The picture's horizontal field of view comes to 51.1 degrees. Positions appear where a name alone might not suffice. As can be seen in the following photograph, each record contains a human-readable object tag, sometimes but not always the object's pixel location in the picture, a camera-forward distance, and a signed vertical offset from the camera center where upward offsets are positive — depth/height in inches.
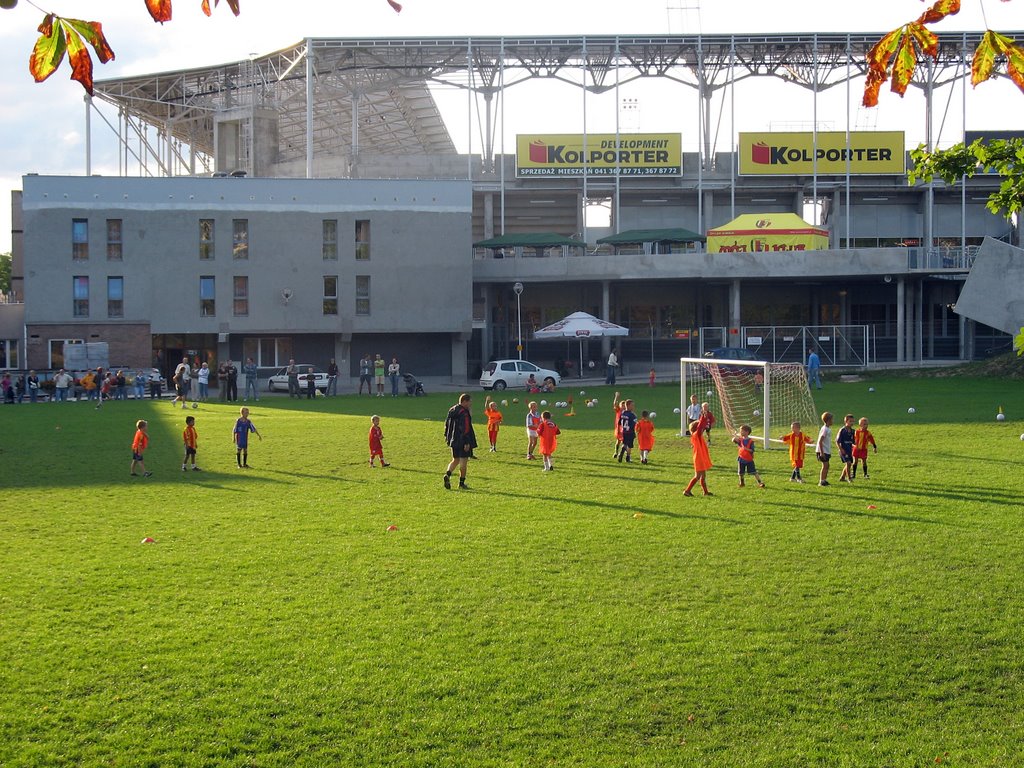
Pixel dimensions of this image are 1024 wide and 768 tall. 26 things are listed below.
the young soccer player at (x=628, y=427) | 868.6 -43.6
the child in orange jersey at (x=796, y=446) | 722.2 -49.8
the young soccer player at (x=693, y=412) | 943.7 -34.9
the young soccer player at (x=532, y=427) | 895.1 -44.7
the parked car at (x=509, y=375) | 1847.9 -2.2
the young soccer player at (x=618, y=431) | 874.1 -47.6
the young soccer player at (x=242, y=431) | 864.3 -45.7
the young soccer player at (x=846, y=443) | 735.4 -48.2
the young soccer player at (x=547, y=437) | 820.0 -48.6
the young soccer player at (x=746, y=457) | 712.4 -56.1
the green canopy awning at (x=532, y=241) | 2126.0 +264.6
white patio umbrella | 1931.6 +80.5
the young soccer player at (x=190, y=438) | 847.7 -50.5
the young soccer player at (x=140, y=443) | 799.6 -51.5
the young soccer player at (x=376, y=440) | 858.8 -53.4
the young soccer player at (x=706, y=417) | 743.7 -31.8
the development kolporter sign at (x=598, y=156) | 2358.5 +479.7
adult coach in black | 721.6 -40.2
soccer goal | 1136.6 -28.3
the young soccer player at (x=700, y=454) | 669.9 -51.2
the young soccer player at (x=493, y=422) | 953.5 -43.2
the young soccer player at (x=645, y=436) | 871.1 -51.3
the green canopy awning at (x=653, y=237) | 2134.6 +273.4
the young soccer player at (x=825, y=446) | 725.3 -49.8
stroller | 1781.5 -21.8
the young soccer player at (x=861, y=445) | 751.7 -50.8
